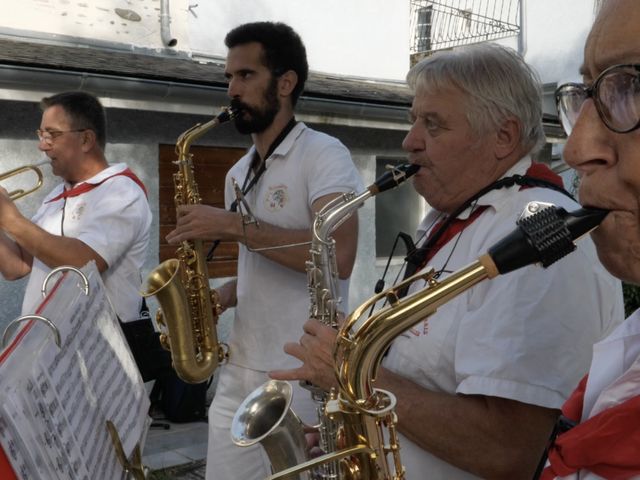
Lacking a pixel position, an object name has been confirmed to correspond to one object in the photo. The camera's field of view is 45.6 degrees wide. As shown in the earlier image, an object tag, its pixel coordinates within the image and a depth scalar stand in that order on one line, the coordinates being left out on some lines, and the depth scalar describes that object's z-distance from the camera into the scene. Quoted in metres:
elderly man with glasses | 1.17
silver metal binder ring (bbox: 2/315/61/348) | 1.45
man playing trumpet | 3.58
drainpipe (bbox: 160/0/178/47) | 7.24
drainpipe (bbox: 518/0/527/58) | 12.06
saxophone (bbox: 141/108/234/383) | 3.39
